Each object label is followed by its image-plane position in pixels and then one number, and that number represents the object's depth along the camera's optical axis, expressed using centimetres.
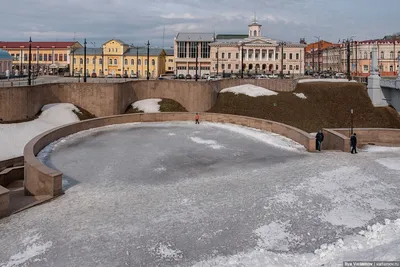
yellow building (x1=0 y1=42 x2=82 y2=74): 9594
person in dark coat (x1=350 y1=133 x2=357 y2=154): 2430
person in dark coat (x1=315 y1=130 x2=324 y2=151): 2506
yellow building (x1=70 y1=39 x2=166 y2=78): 8681
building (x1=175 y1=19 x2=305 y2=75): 9519
